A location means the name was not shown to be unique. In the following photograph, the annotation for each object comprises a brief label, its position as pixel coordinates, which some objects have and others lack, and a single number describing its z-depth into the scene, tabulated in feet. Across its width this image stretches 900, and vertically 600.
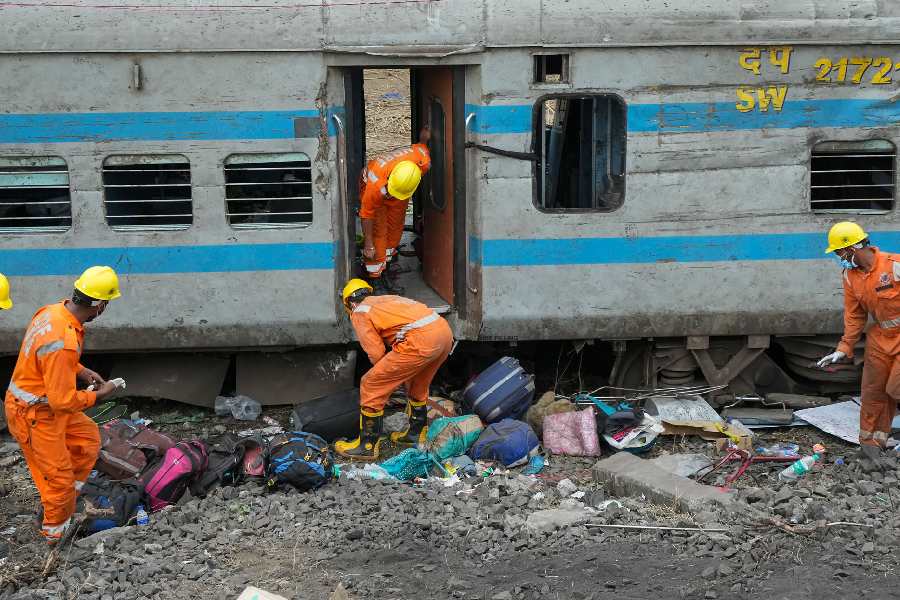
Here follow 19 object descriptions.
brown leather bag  54.90
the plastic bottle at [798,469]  57.21
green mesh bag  58.13
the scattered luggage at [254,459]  56.13
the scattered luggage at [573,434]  60.85
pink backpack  53.93
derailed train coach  60.29
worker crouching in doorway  62.64
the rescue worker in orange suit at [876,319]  55.06
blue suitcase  62.85
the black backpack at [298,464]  54.90
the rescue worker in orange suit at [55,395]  47.19
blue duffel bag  59.21
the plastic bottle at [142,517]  52.42
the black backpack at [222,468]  55.42
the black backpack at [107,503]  50.75
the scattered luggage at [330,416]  61.57
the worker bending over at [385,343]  58.80
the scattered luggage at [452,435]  60.08
